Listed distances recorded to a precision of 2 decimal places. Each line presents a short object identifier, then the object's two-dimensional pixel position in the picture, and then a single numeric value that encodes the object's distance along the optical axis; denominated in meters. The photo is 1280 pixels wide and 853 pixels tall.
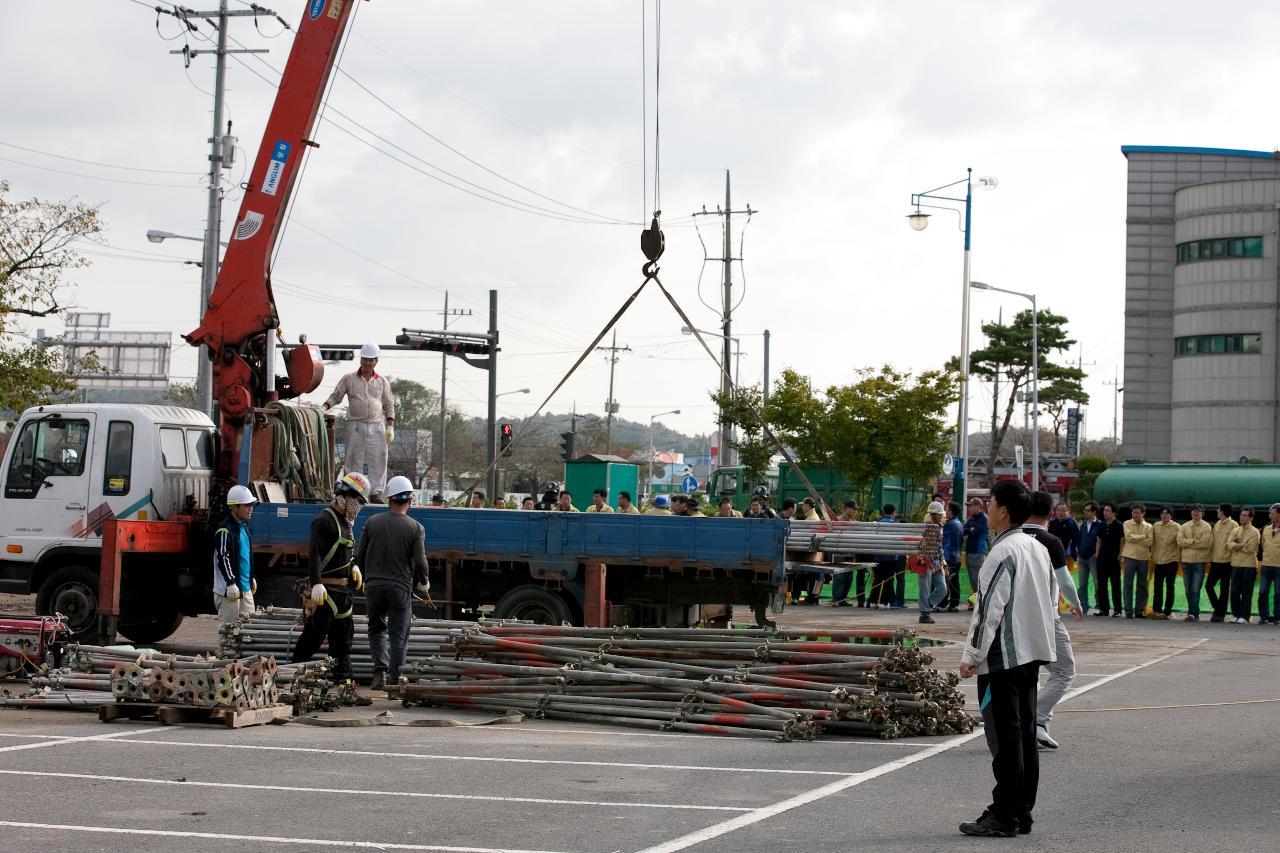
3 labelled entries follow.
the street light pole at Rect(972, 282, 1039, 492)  39.84
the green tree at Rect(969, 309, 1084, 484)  67.50
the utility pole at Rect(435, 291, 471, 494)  67.54
